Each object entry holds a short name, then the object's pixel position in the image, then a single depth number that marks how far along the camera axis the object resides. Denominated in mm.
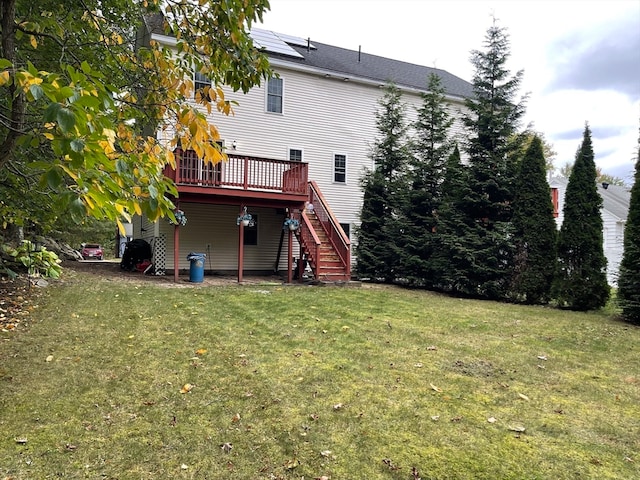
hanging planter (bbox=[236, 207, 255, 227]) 11750
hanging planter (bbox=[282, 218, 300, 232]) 12531
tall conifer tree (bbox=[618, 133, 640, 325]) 8375
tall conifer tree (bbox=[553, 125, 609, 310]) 9531
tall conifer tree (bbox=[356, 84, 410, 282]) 13727
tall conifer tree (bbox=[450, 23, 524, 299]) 11016
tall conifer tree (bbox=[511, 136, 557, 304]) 10281
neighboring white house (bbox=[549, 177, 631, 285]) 23809
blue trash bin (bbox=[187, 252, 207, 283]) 11383
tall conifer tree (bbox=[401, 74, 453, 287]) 12859
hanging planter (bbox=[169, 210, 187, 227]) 11183
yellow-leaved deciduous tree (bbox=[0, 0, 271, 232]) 1748
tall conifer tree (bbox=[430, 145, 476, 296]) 11367
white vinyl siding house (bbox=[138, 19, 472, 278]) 14703
